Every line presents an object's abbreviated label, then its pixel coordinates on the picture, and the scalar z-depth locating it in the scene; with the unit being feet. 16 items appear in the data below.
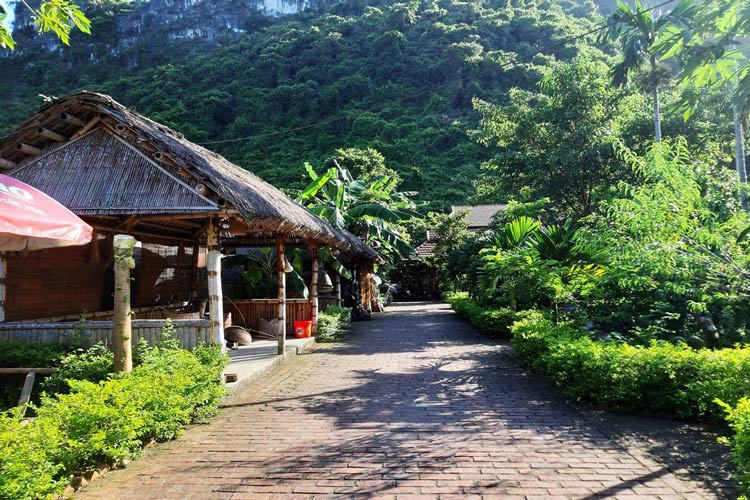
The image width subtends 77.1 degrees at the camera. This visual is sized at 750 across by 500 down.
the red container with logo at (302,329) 42.19
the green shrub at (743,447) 11.21
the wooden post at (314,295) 44.11
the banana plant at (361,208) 53.83
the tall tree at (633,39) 64.28
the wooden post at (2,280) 24.76
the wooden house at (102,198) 24.14
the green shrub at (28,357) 22.29
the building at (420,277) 112.37
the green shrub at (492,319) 43.78
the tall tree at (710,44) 13.21
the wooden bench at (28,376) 20.22
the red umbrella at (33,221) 13.03
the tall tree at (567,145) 56.03
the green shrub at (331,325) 43.86
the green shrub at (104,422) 11.24
